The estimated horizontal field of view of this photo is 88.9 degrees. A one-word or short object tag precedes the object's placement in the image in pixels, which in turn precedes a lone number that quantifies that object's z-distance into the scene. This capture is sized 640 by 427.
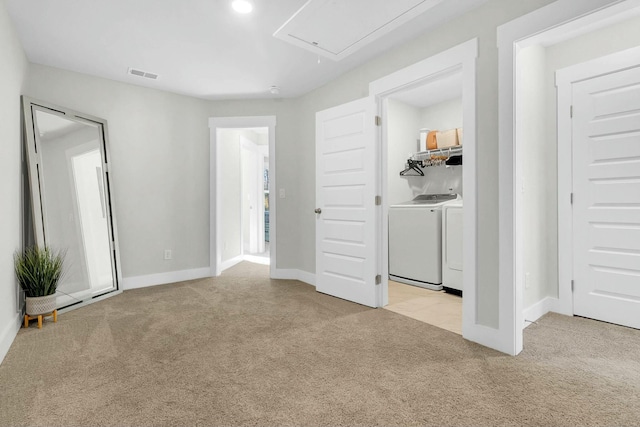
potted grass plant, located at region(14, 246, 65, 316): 2.49
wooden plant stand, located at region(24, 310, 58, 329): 2.51
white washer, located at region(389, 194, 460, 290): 3.76
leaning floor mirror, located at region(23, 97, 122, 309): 2.83
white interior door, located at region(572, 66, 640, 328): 2.49
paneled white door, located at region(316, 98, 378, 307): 3.07
